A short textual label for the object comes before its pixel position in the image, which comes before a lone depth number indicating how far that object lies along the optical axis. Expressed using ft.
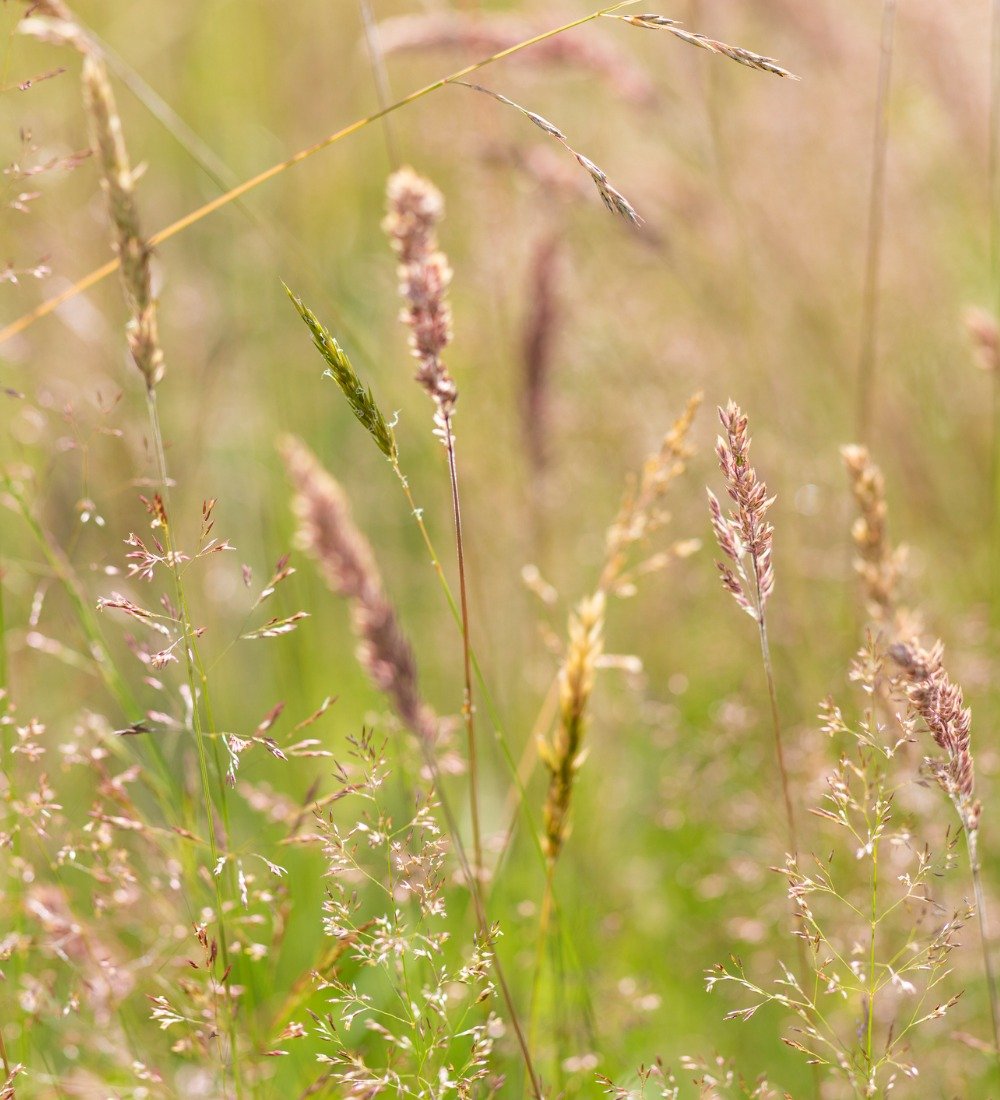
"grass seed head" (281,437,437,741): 6.35
